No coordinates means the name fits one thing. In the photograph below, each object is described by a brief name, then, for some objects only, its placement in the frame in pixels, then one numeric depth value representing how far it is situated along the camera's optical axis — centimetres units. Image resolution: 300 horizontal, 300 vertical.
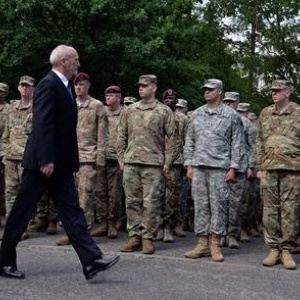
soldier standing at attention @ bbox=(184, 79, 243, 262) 792
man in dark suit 634
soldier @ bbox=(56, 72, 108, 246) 893
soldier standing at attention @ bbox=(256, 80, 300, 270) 764
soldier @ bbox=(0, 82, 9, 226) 1012
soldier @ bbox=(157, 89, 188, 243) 965
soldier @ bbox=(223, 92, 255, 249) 913
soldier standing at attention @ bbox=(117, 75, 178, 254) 822
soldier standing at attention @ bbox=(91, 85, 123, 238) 956
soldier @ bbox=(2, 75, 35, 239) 916
